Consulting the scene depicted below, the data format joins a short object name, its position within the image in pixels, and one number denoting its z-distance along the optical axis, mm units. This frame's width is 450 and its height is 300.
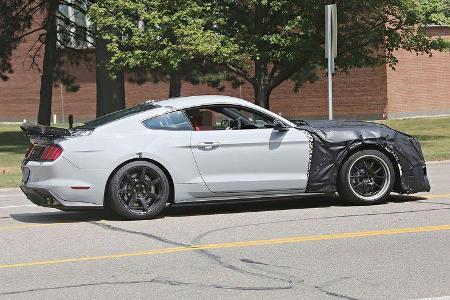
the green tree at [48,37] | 31625
